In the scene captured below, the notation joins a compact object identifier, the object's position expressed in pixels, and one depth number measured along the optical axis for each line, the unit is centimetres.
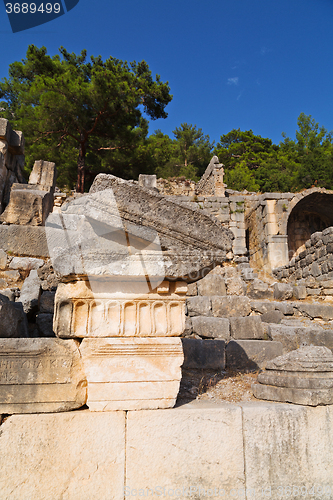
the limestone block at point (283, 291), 737
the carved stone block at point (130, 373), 219
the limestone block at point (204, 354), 383
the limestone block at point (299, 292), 738
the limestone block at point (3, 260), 418
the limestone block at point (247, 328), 467
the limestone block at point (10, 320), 236
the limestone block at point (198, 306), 548
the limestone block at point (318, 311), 623
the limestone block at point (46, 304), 353
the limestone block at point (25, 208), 410
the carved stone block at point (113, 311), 225
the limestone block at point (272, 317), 591
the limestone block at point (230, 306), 552
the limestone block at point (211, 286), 674
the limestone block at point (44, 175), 507
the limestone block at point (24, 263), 422
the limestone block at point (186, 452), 205
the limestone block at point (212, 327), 466
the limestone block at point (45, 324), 333
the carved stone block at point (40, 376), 212
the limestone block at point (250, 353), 392
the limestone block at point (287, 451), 216
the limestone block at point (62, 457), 197
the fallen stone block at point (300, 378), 241
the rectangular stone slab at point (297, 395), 238
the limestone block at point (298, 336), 466
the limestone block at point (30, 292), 345
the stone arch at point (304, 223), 1777
